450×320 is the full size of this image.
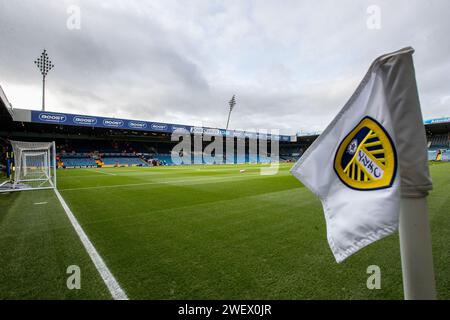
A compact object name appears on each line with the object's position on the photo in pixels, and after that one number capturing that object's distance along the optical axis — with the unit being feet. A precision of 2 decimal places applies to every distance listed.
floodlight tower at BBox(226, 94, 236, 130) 170.71
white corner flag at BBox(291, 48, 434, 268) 2.85
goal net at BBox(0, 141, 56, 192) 33.63
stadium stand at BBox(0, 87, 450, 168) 93.50
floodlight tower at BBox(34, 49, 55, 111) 106.22
